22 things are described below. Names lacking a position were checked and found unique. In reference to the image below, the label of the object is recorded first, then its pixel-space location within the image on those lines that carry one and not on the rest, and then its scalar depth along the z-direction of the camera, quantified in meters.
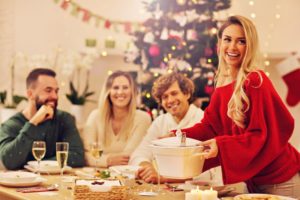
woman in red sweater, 2.43
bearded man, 3.48
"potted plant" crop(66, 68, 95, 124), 5.38
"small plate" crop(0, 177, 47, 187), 2.72
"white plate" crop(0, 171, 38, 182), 2.73
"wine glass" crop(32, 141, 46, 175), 2.88
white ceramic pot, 2.37
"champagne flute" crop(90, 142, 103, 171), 3.07
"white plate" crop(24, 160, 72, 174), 3.18
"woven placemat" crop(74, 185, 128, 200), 2.30
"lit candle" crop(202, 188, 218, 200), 2.05
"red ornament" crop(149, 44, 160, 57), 5.47
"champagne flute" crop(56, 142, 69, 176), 2.80
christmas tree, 5.36
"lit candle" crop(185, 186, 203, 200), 2.06
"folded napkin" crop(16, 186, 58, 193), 2.63
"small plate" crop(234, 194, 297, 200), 2.21
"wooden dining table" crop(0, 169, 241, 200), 2.47
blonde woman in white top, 3.93
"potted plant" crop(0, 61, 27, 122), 4.89
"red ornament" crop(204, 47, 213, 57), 5.34
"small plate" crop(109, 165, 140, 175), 3.08
